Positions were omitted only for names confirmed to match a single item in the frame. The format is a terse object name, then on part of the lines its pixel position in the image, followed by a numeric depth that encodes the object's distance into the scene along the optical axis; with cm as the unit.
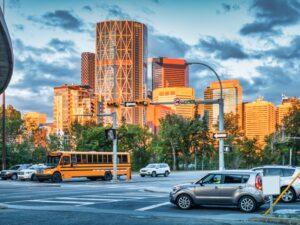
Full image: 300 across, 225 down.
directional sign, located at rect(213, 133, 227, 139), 3023
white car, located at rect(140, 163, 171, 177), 6016
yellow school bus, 4419
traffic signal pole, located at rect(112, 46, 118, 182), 4341
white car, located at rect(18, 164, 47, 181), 4878
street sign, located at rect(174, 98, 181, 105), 3958
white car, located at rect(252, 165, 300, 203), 2319
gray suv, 1919
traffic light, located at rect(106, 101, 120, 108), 4111
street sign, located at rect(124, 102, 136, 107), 4049
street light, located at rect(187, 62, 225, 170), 3089
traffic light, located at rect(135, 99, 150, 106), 4078
